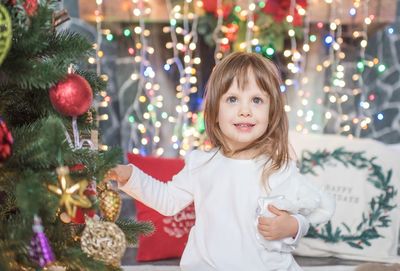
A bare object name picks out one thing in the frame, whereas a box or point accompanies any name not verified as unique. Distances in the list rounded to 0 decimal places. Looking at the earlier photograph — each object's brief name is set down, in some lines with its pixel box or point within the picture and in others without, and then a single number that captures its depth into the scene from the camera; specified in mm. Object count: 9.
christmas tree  812
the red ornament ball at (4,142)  797
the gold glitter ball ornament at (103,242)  848
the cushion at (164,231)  1867
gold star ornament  808
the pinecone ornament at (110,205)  998
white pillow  1946
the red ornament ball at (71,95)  875
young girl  1185
